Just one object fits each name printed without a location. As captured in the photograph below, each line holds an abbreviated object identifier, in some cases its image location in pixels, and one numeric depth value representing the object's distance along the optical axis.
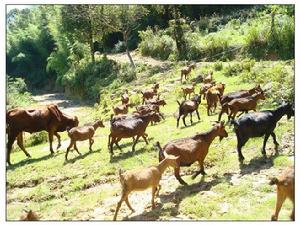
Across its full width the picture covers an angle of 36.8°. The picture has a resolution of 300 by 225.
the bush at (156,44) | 40.03
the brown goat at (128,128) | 15.80
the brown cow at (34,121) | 17.23
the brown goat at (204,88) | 22.19
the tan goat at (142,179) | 10.26
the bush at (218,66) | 29.19
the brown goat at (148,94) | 24.78
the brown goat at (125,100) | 24.92
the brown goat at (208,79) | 25.01
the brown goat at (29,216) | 9.86
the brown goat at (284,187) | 9.32
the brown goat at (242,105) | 16.62
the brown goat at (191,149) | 12.02
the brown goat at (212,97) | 19.53
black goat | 13.27
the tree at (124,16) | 37.53
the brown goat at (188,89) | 24.02
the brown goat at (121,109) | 22.02
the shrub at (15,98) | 31.44
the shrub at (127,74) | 36.17
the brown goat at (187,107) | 18.59
